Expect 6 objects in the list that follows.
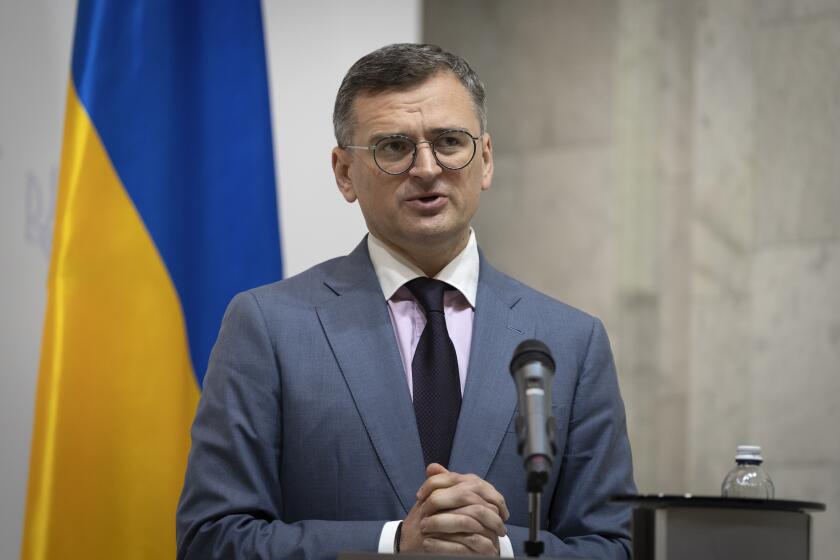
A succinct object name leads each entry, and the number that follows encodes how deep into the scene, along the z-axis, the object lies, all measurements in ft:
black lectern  14.19
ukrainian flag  22.81
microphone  13.20
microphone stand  13.16
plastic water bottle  25.50
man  18.08
